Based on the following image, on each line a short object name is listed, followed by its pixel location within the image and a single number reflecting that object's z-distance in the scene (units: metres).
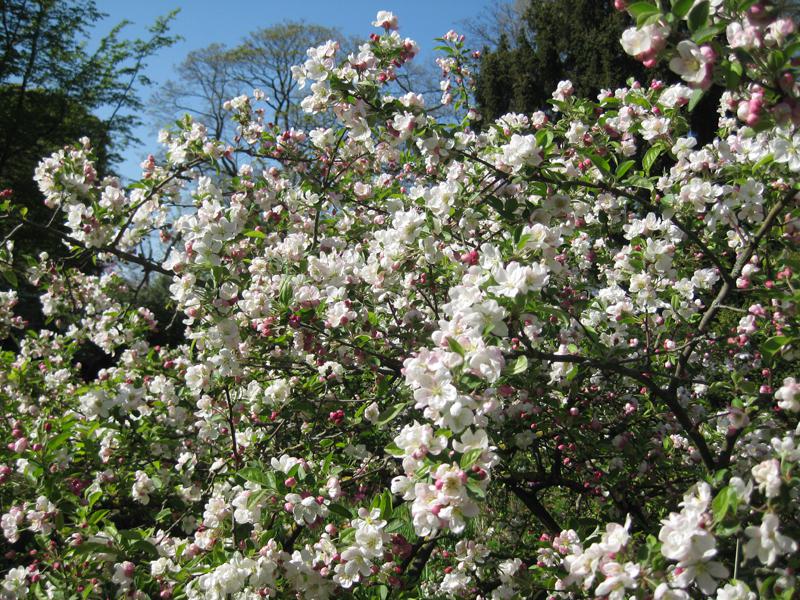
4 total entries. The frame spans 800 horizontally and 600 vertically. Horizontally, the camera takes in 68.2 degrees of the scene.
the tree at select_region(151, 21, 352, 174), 17.06
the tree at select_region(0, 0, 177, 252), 10.77
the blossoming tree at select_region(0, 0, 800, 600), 1.18
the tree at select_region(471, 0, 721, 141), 9.26
